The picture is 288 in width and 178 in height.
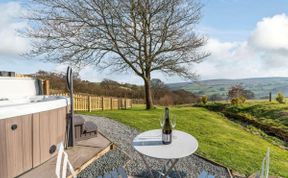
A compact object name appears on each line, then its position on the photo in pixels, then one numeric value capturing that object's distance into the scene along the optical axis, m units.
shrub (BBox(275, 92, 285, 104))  9.53
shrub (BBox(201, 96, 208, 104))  10.54
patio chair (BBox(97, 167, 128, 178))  1.74
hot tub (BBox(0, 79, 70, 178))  1.93
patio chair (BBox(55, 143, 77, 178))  1.04
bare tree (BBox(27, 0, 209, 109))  7.19
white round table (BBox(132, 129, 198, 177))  1.78
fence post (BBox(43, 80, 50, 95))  5.22
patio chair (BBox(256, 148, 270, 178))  1.15
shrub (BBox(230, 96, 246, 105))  9.61
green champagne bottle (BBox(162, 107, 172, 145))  1.94
